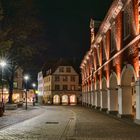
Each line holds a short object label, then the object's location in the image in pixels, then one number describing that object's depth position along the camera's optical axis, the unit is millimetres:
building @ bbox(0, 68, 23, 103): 53050
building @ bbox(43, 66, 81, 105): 57929
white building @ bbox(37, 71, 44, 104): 67999
